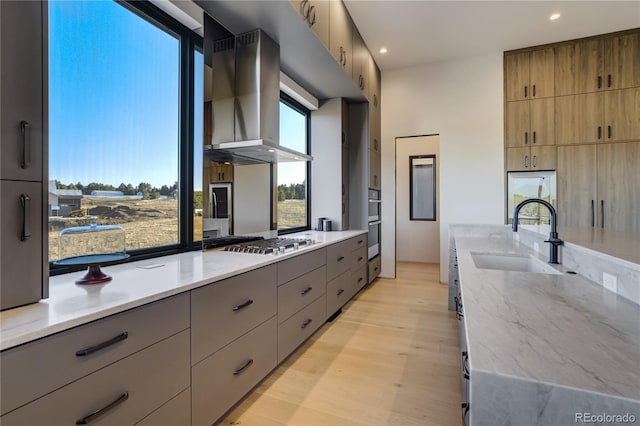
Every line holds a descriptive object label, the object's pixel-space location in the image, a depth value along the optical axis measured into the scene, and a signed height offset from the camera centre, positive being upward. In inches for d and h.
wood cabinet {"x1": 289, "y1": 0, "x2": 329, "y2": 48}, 84.7 +61.9
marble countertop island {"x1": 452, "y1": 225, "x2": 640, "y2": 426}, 20.3 -12.2
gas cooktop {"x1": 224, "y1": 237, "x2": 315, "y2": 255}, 81.6 -10.1
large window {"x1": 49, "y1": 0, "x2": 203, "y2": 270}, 58.0 +21.7
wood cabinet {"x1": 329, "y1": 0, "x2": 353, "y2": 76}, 107.3 +70.2
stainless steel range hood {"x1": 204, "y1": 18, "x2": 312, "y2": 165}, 87.9 +36.3
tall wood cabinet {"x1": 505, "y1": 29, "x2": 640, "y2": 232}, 138.9 +43.6
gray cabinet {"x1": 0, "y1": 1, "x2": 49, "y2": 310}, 36.9 +7.9
